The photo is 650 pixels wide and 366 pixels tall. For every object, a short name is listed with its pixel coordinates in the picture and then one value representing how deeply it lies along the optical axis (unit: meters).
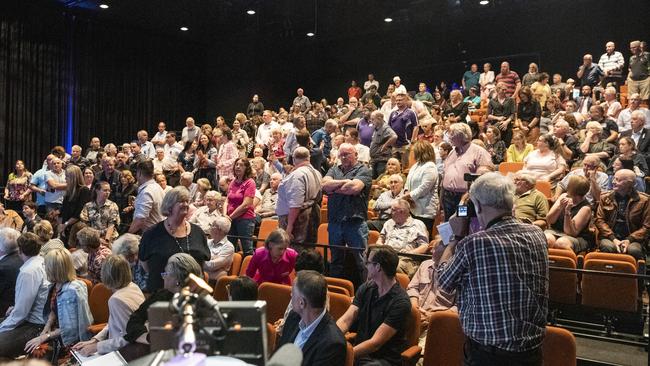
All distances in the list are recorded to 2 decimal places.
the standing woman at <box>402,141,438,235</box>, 5.88
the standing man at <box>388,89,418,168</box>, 8.80
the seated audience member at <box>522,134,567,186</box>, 6.59
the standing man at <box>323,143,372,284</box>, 4.95
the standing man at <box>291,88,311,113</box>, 14.41
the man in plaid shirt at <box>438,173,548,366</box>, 2.34
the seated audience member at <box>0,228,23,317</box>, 4.92
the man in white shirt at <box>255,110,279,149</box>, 11.52
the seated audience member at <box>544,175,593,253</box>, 4.97
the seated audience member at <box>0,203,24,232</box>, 7.69
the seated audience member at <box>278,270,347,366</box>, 2.84
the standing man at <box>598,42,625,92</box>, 11.30
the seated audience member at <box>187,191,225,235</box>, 6.36
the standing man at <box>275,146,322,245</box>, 4.89
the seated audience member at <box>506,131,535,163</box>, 7.88
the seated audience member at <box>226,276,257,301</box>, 3.42
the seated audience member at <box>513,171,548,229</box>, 5.26
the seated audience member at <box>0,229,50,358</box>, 4.36
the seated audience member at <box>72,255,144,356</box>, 3.58
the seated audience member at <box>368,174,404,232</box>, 6.27
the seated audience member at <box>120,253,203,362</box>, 3.34
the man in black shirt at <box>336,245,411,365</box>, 3.28
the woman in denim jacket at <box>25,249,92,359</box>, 4.09
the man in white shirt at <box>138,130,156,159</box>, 11.47
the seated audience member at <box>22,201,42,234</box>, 7.86
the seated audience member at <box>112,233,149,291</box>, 4.48
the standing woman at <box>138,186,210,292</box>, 3.84
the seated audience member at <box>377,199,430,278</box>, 5.12
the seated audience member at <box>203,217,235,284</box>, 4.93
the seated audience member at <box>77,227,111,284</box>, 5.00
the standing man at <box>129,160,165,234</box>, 4.80
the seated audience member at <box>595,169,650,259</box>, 5.13
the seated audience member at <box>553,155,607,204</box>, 5.58
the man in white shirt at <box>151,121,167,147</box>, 11.83
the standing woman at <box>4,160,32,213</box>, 10.13
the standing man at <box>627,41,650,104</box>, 10.00
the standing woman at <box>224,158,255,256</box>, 6.13
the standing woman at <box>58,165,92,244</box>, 6.71
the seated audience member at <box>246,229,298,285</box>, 4.36
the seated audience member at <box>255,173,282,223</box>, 7.60
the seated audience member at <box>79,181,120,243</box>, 6.52
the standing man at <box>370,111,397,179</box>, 8.20
